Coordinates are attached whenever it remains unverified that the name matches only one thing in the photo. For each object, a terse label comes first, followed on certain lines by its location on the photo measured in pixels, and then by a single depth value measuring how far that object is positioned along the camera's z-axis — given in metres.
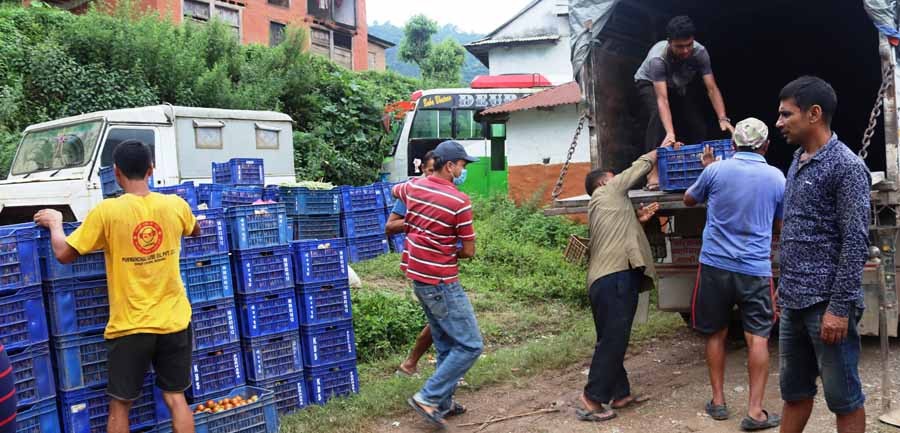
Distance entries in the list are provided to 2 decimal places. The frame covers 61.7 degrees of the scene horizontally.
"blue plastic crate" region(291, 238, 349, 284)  5.59
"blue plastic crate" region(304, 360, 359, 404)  5.54
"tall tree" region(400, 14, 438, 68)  38.81
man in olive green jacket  5.14
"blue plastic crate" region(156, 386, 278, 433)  4.61
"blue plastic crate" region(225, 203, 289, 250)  5.25
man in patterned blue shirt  3.35
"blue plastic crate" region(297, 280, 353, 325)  5.56
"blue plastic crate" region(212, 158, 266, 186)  10.76
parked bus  18.48
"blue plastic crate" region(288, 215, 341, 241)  10.95
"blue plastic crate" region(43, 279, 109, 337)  4.32
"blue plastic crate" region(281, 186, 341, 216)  10.95
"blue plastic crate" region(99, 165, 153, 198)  9.07
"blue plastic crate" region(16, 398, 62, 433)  4.13
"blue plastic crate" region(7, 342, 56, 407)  4.14
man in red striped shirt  4.98
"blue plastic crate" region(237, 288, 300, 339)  5.22
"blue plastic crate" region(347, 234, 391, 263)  11.27
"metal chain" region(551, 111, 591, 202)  6.36
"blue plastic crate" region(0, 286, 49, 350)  4.11
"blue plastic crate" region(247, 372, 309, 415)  5.29
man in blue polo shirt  4.79
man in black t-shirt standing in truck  6.22
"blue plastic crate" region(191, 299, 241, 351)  4.89
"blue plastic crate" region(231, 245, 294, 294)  5.23
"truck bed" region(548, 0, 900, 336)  5.57
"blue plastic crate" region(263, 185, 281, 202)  10.82
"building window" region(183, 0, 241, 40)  23.69
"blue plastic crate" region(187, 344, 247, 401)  4.84
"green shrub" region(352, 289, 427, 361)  7.07
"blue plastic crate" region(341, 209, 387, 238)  11.27
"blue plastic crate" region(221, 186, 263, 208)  9.66
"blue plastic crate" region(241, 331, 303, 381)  5.20
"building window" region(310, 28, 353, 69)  29.30
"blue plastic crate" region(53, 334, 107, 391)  4.32
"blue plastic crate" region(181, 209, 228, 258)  4.93
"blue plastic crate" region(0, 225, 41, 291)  4.13
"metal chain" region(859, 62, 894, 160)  5.45
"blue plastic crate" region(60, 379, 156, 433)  4.32
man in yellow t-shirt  4.03
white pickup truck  9.58
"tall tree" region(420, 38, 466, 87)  37.94
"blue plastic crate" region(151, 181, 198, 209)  8.63
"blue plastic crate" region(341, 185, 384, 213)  11.27
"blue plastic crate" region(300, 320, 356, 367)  5.54
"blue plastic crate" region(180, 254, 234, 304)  4.88
